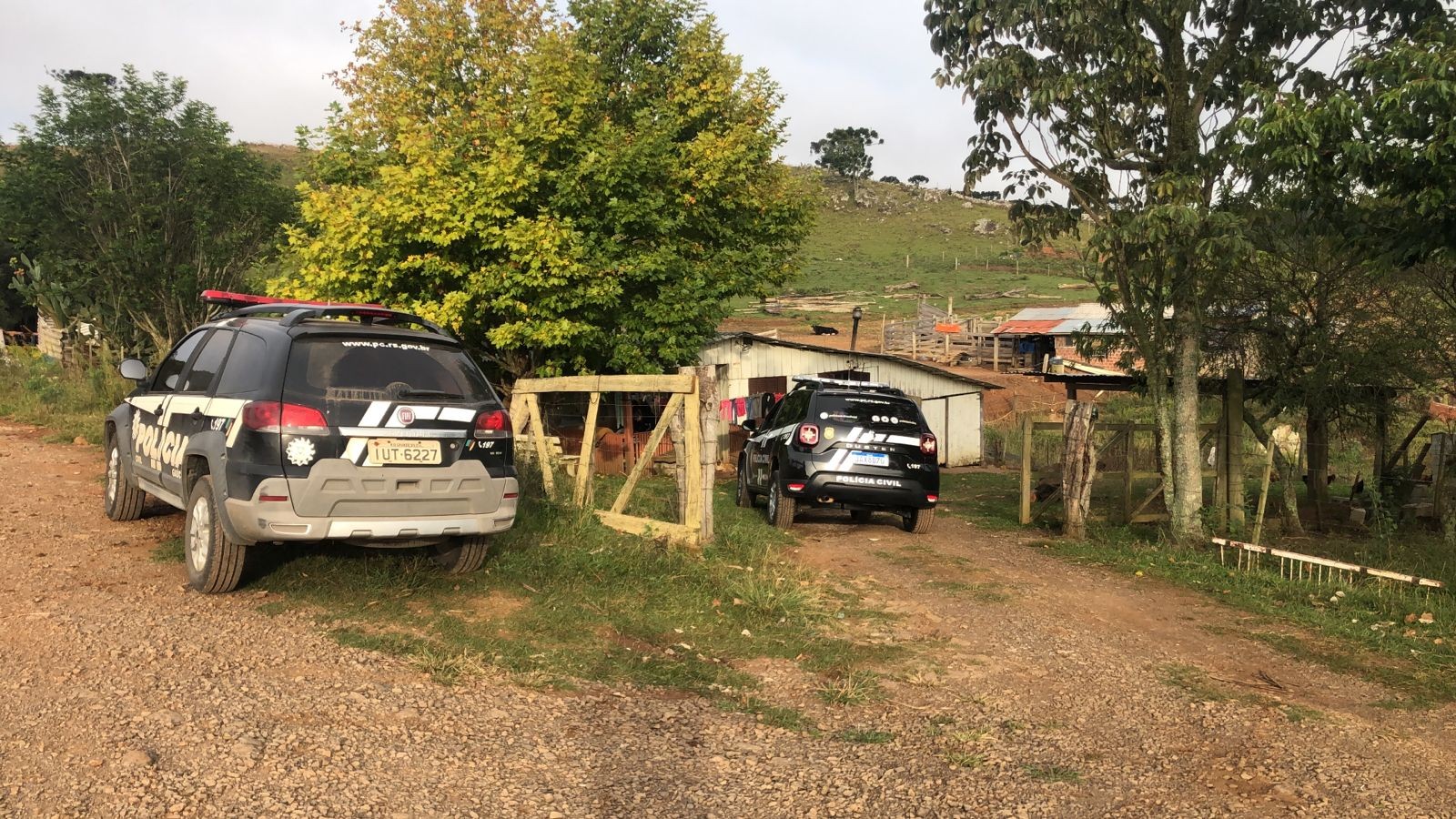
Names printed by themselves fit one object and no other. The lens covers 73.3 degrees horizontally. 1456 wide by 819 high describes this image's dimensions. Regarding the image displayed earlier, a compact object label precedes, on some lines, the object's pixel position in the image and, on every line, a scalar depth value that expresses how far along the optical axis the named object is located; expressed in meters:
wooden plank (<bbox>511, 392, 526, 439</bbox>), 9.93
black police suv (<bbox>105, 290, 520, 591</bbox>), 5.57
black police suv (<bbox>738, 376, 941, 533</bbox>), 10.95
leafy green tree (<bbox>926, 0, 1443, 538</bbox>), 9.93
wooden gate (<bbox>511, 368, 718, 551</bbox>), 8.34
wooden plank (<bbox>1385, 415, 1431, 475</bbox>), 13.50
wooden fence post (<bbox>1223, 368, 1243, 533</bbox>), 12.12
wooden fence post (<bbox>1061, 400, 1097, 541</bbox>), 11.03
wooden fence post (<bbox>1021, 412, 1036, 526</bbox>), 12.58
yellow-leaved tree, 14.68
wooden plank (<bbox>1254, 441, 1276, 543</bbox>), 10.48
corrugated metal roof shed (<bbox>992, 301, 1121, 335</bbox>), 39.62
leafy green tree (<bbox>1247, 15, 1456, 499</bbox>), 7.17
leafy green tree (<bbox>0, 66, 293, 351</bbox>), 20.58
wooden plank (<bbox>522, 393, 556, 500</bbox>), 9.35
